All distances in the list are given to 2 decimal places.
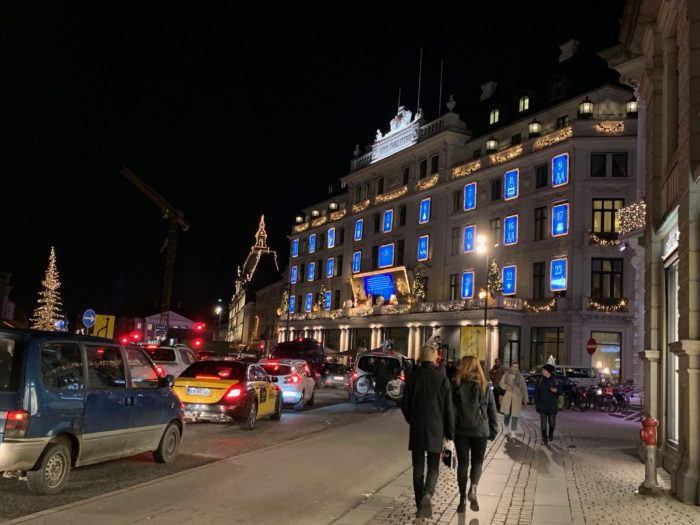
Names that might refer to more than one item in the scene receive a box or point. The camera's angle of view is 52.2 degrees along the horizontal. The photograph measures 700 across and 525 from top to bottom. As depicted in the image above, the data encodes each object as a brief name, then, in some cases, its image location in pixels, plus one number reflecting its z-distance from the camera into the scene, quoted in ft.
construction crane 320.50
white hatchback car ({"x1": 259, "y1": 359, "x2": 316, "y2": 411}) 72.90
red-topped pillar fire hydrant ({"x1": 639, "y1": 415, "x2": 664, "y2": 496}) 31.76
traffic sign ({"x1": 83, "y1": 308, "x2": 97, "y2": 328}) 84.94
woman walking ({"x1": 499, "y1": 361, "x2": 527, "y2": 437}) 54.95
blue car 26.08
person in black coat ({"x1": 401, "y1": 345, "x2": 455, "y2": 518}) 25.55
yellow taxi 51.01
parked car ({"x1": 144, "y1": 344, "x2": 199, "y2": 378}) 71.05
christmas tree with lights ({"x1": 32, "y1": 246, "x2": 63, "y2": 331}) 206.80
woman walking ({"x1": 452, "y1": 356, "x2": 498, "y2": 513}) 27.27
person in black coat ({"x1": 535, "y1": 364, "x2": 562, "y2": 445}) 49.98
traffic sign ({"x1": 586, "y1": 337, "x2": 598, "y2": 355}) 100.06
